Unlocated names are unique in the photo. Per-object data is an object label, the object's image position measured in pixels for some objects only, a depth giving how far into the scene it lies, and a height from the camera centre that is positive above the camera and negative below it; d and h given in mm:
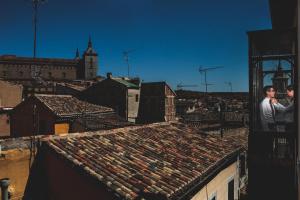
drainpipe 7270 -1947
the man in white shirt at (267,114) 3730 -184
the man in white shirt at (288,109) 3596 -125
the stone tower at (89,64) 81250 +8235
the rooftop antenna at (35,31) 14285 +3021
